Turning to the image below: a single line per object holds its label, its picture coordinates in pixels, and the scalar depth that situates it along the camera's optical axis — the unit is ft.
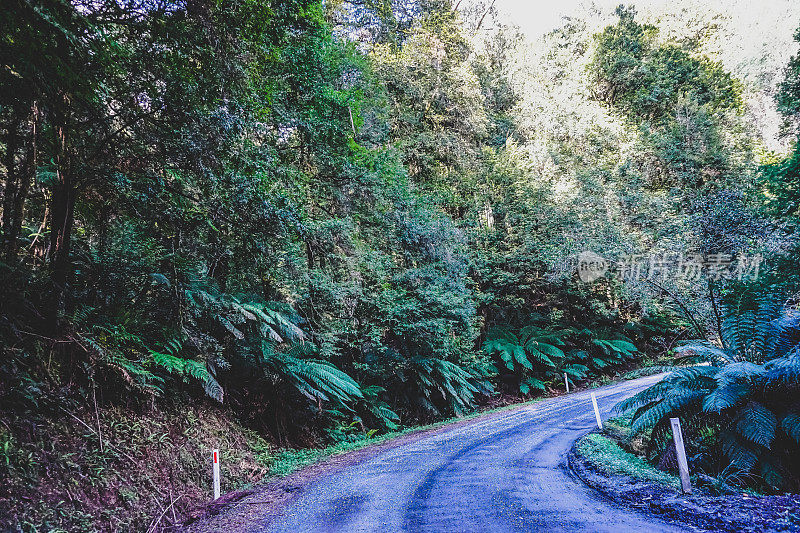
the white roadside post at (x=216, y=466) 18.94
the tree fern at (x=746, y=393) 18.21
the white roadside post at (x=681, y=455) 13.99
